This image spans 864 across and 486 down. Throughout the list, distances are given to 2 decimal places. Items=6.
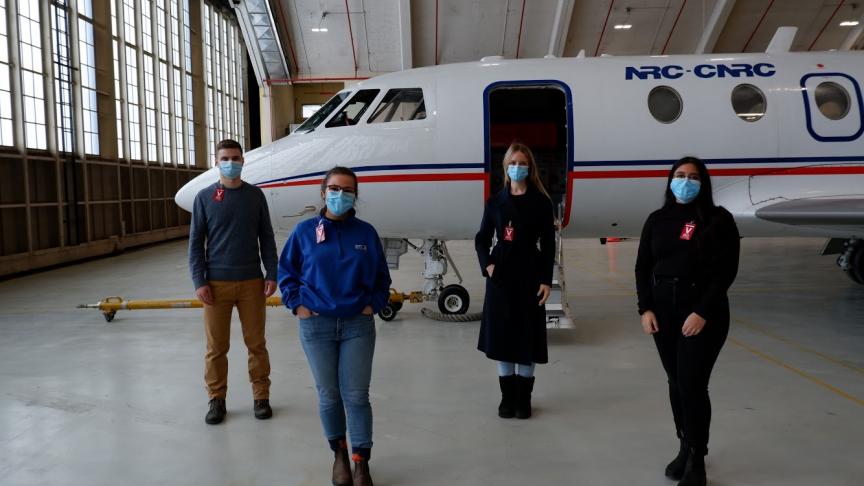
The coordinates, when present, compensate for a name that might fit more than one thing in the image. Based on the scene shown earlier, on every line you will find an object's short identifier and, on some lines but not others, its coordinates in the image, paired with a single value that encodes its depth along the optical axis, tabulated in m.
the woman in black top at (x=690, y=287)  3.67
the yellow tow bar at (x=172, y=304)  8.66
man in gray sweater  5.02
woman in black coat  4.93
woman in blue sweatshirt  3.73
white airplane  8.30
